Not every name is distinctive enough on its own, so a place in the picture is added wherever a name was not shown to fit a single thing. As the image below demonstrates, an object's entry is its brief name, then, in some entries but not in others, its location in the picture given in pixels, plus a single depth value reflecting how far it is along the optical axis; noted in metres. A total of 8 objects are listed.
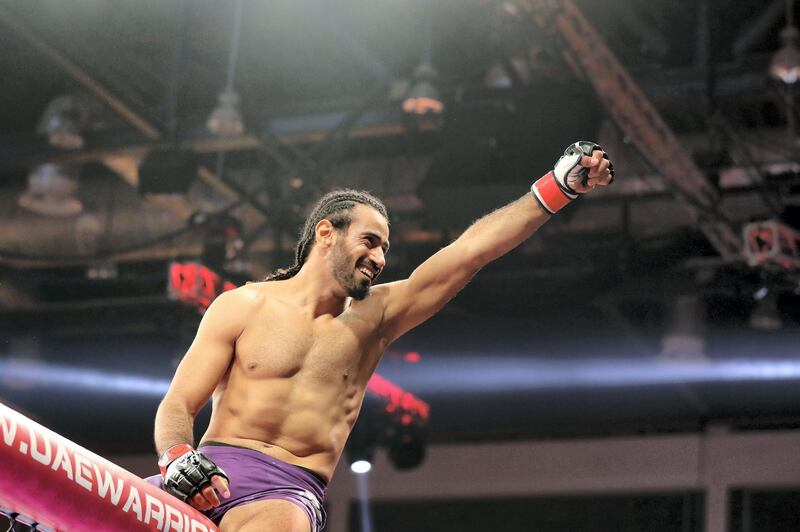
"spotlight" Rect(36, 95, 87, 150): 8.74
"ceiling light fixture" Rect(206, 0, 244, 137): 7.93
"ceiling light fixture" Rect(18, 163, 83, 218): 9.28
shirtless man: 3.10
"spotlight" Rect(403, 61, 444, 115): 7.46
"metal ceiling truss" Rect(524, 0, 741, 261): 7.10
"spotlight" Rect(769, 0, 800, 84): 7.21
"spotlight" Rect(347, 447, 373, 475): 11.12
